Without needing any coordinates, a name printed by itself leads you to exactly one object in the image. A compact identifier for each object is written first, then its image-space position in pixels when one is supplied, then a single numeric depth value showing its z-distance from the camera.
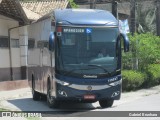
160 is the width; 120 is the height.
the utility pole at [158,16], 34.45
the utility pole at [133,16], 27.64
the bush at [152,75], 26.09
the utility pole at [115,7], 27.52
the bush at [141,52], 25.89
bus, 15.43
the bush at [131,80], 23.14
